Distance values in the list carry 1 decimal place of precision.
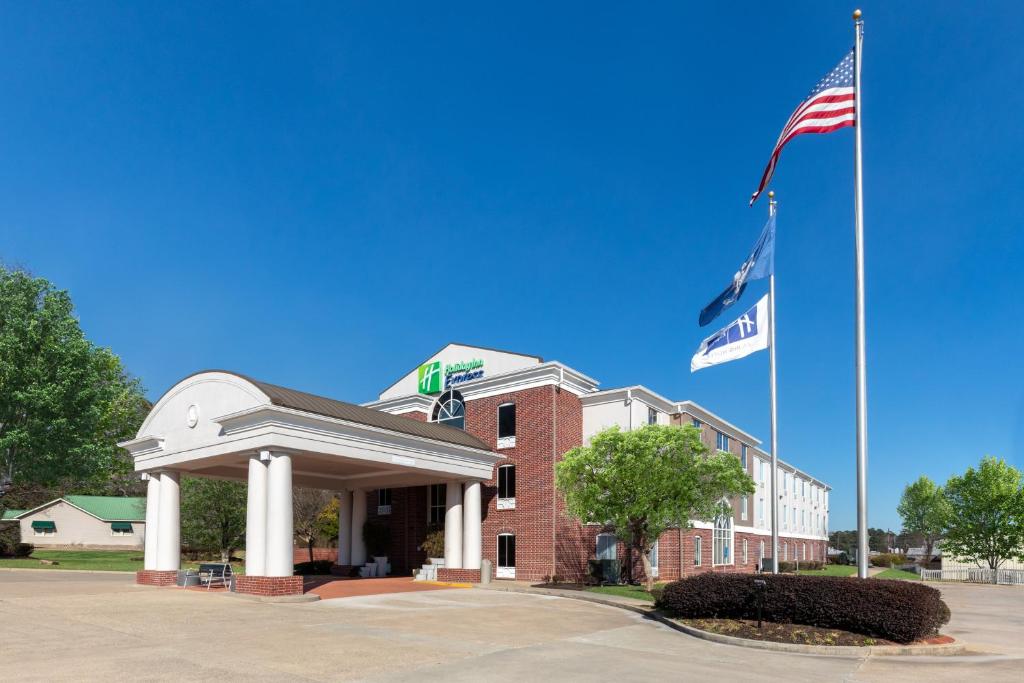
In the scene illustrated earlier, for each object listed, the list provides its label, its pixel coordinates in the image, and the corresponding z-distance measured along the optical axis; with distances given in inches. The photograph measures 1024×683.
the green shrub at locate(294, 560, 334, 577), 1373.0
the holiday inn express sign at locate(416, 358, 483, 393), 1348.4
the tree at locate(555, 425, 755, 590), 978.7
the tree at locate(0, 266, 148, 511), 1608.0
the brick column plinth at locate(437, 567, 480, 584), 1111.6
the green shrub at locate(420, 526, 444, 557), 1218.6
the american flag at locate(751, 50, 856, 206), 657.6
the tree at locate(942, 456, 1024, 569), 1763.0
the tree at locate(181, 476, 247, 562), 1572.3
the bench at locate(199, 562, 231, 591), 994.1
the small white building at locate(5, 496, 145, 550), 2583.7
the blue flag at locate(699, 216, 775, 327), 806.5
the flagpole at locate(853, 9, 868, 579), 588.4
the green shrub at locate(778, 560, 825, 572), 2092.0
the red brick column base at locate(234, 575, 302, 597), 813.9
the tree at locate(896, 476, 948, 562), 2864.2
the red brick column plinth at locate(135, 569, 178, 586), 1019.9
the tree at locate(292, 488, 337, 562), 1715.1
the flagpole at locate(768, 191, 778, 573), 798.7
